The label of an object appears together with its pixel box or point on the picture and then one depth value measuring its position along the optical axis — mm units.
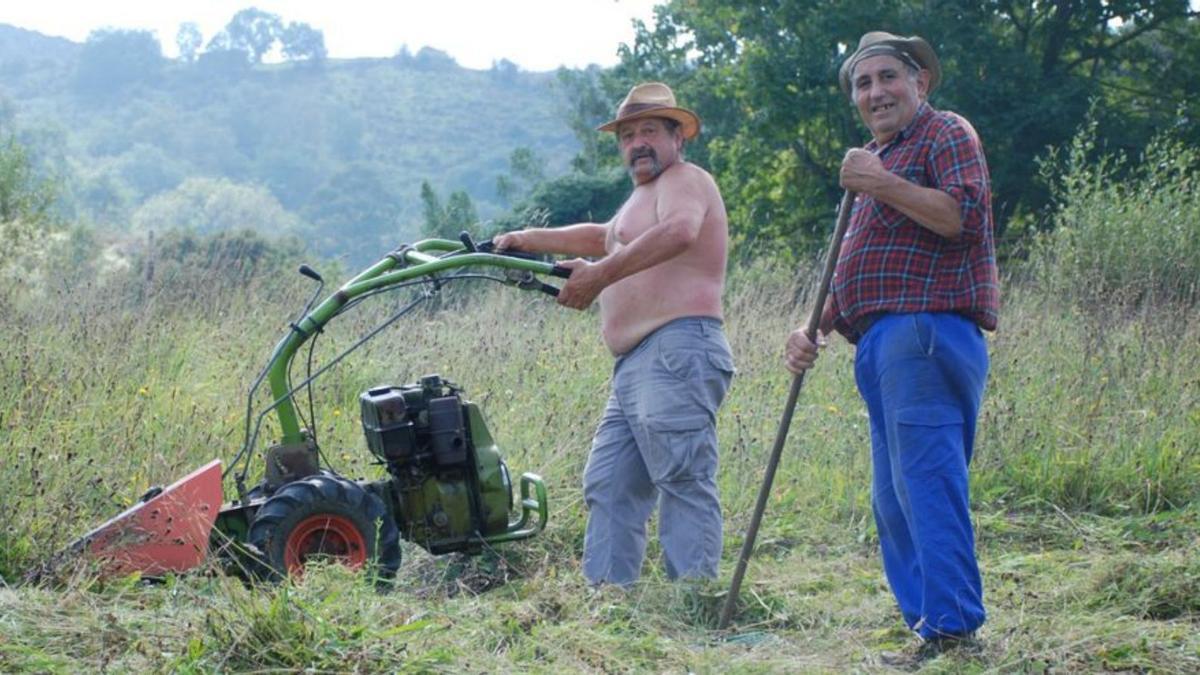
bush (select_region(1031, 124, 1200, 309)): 11109
